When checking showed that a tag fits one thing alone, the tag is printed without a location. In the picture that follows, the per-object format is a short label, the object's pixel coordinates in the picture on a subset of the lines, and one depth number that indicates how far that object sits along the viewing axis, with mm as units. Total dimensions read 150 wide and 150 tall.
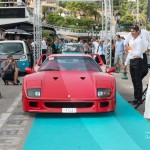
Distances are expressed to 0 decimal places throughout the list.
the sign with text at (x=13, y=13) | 34938
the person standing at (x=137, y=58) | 9836
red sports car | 7902
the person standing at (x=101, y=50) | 22875
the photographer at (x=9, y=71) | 14781
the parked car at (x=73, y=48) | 24428
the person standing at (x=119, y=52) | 21147
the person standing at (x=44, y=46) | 29473
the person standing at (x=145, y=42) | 9922
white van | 18084
